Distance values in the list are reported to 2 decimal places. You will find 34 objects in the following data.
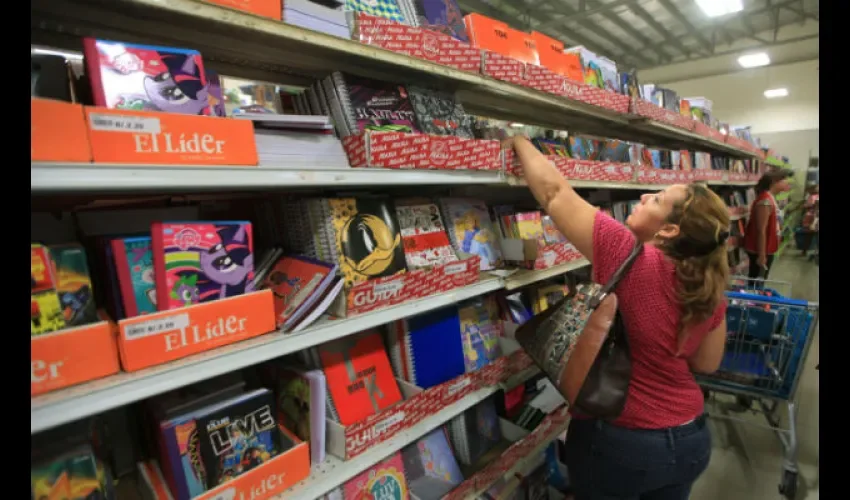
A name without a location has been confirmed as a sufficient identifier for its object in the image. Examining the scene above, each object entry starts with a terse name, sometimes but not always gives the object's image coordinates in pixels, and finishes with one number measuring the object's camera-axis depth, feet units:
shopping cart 7.49
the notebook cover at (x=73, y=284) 2.92
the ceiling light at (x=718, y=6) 18.20
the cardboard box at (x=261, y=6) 3.23
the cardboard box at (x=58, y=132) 2.43
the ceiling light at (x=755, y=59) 26.76
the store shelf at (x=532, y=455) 5.61
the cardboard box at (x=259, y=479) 3.48
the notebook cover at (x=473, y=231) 6.17
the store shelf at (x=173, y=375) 2.55
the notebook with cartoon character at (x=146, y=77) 2.95
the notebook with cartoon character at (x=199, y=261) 3.21
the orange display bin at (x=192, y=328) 2.92
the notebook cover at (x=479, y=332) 6.12
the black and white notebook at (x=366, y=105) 4.54
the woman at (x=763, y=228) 15.56
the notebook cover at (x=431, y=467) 5.38
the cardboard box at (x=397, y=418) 4.32
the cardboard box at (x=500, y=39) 5.71
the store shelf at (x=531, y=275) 5.94
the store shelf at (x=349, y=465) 3.99
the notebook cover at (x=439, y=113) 5.25
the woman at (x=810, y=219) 31.63
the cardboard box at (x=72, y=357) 2.55
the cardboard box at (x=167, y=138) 2.70
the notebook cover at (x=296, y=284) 3.83
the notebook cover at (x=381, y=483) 4.53
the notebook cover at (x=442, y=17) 5.18
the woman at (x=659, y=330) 4.41
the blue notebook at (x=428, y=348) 5.42
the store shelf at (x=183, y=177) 2.51
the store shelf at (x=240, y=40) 3.26
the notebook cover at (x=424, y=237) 5.40
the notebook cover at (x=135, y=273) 3.16
